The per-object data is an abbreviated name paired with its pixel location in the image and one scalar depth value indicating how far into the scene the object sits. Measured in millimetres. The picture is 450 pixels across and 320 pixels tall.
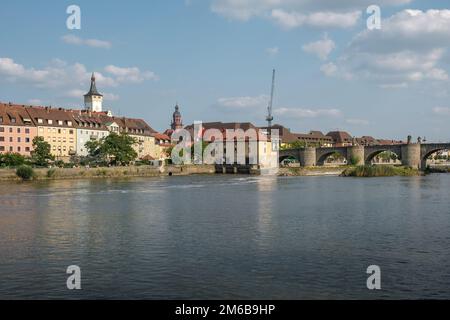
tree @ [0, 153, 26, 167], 92750
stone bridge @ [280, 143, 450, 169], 118938
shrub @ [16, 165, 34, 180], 84438
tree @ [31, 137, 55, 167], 98750
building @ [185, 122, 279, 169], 151500
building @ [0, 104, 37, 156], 107812
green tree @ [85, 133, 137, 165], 108562
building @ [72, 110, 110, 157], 126125
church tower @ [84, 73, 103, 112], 170625
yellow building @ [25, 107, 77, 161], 116438
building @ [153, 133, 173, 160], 155562
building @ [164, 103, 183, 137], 195375
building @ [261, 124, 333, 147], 188400
